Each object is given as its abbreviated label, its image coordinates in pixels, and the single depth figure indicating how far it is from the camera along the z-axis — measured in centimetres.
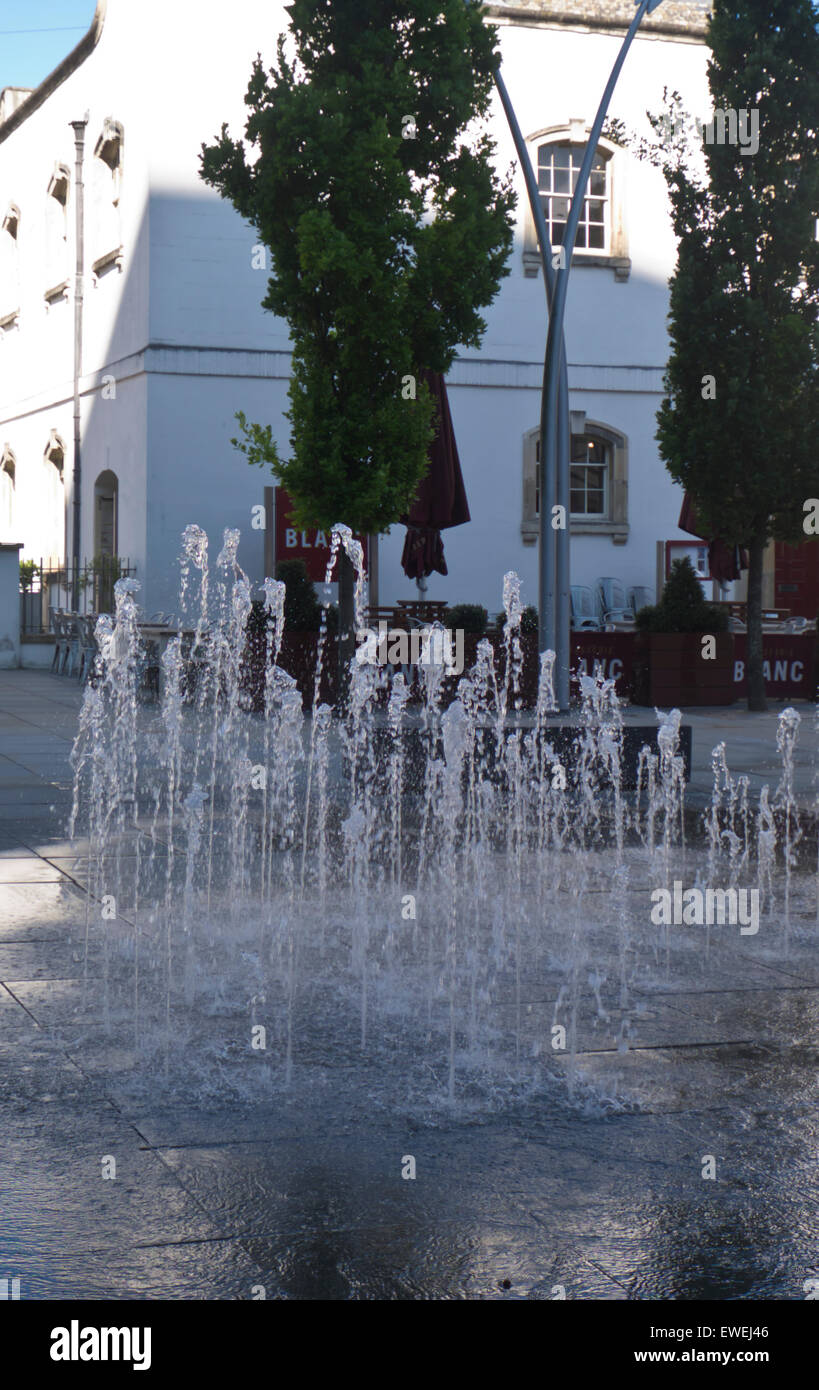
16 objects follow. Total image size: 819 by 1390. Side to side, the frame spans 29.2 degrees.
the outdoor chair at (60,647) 2284
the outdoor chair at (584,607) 2292
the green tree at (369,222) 1372
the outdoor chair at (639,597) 2380
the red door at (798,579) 2420
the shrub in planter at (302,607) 1727
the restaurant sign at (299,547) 2147
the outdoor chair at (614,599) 2336
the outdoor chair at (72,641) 2184
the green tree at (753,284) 1692
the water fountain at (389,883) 531
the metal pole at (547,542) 1358
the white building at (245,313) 2166
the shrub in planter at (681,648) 1844
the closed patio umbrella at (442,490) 1744
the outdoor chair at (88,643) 2138
